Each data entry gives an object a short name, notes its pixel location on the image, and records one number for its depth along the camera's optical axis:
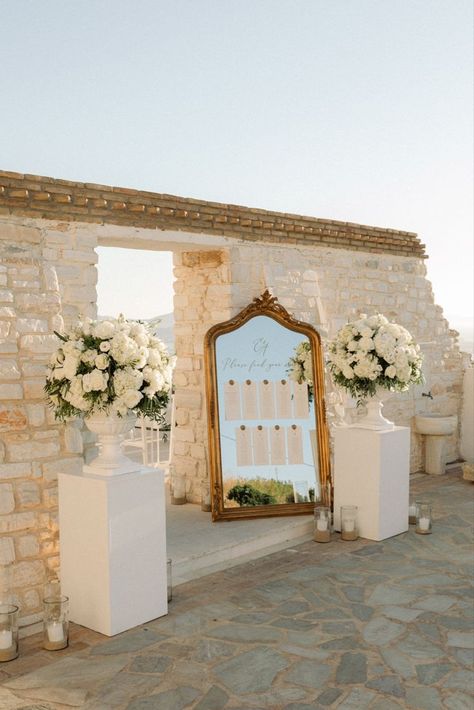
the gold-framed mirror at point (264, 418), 6.41
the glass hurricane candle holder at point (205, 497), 6.63
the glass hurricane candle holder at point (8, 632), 3.84
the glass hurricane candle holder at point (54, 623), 3.98
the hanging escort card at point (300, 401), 6.73
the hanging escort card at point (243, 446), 6.47
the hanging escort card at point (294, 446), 6.63
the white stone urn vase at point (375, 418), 6.31
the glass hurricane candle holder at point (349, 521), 6.05
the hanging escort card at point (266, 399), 6.59
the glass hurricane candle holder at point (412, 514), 6.54
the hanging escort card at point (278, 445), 6.57
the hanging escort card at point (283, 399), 6.67
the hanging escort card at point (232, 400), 6.48
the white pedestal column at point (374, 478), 6.08
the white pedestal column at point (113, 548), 4.16
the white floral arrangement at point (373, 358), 6.07
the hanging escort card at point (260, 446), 6.52
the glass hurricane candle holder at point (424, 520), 6.27
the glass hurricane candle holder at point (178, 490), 6.96
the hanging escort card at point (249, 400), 6.54
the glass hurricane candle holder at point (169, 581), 4.63
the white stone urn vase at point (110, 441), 4.29
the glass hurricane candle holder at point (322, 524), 6.04
